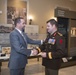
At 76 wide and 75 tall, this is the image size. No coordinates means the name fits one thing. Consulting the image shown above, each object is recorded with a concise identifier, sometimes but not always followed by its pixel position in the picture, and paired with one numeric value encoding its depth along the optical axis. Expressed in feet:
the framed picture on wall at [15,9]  17.25
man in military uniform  4.54
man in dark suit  4.85
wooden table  7.55
